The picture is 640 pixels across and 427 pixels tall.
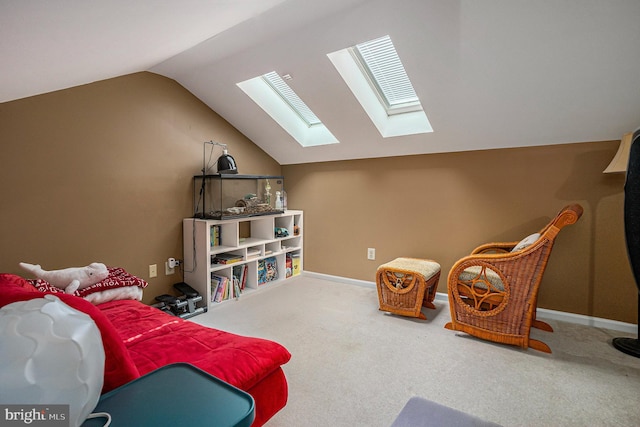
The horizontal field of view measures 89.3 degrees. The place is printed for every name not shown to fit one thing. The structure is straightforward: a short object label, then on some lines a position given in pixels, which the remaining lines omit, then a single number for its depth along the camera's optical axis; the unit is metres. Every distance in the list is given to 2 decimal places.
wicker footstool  2.80
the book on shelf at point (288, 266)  4.17
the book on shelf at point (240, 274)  3.60
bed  1.11
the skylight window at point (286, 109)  3.37
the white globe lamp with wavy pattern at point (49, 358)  0.56
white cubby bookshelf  3.14
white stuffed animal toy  2.11
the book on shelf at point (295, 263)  4.25
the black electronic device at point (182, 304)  2.90
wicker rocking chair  2.22
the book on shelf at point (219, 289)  3.24
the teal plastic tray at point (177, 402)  0.68
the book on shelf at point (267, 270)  3.81
